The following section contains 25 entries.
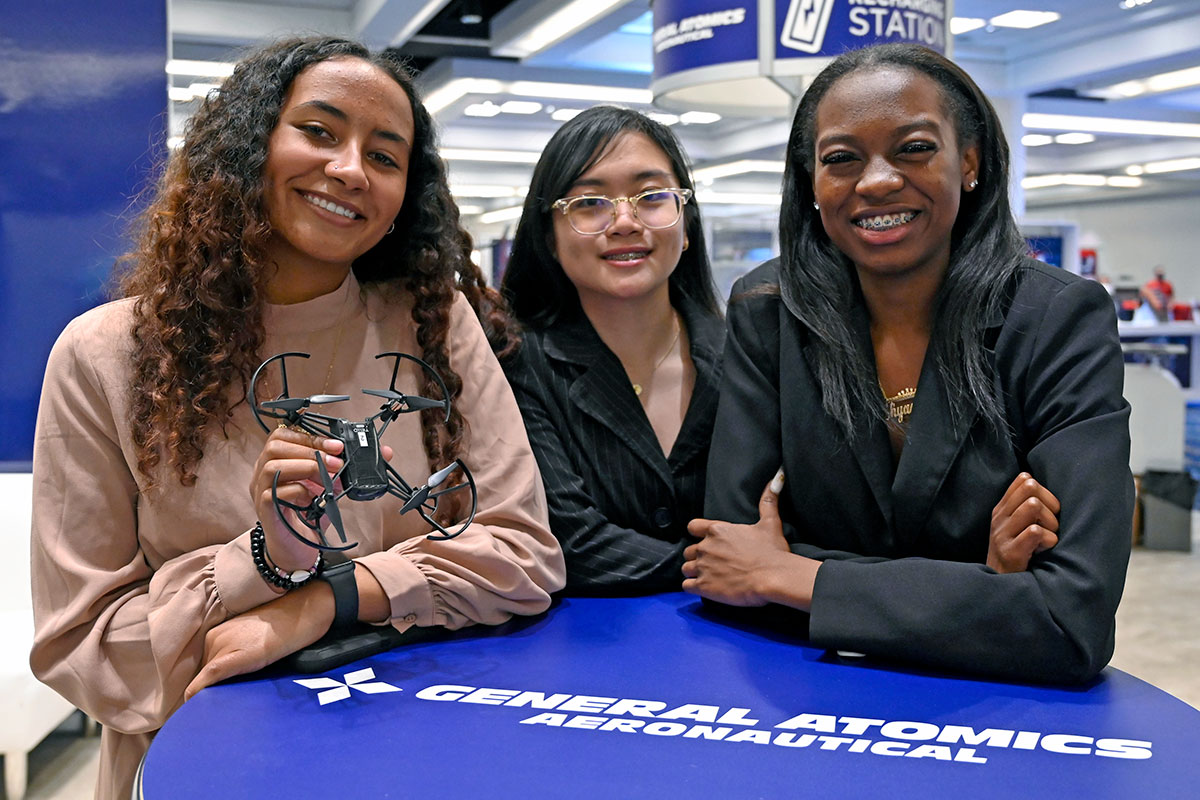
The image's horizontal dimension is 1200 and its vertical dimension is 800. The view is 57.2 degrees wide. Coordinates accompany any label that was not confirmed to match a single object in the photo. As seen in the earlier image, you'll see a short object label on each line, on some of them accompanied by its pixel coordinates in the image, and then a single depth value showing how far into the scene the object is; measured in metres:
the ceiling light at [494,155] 16.64
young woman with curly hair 1.57
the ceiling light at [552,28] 8.80
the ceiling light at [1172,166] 17.69
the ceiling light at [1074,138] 15.96
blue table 1.15
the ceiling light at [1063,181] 19.42
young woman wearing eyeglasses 2.15
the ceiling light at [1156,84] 11.41
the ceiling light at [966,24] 9.91
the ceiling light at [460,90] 11.75
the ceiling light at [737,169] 18.03
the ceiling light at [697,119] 14.24
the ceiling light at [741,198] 22.30
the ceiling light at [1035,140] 15.74
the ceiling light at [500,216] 22.14
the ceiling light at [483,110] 13.62
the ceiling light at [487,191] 20.28
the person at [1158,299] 11.75
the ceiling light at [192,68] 10.92
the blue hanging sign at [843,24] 3.11
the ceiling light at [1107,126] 13.88
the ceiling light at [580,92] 11.98
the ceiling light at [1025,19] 10.21
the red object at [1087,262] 10.15
